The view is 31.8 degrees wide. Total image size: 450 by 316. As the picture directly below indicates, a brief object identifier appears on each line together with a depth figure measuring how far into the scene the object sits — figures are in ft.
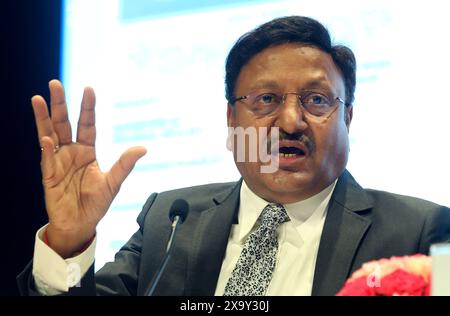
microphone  7.48
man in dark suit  7.79
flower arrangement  5.72
